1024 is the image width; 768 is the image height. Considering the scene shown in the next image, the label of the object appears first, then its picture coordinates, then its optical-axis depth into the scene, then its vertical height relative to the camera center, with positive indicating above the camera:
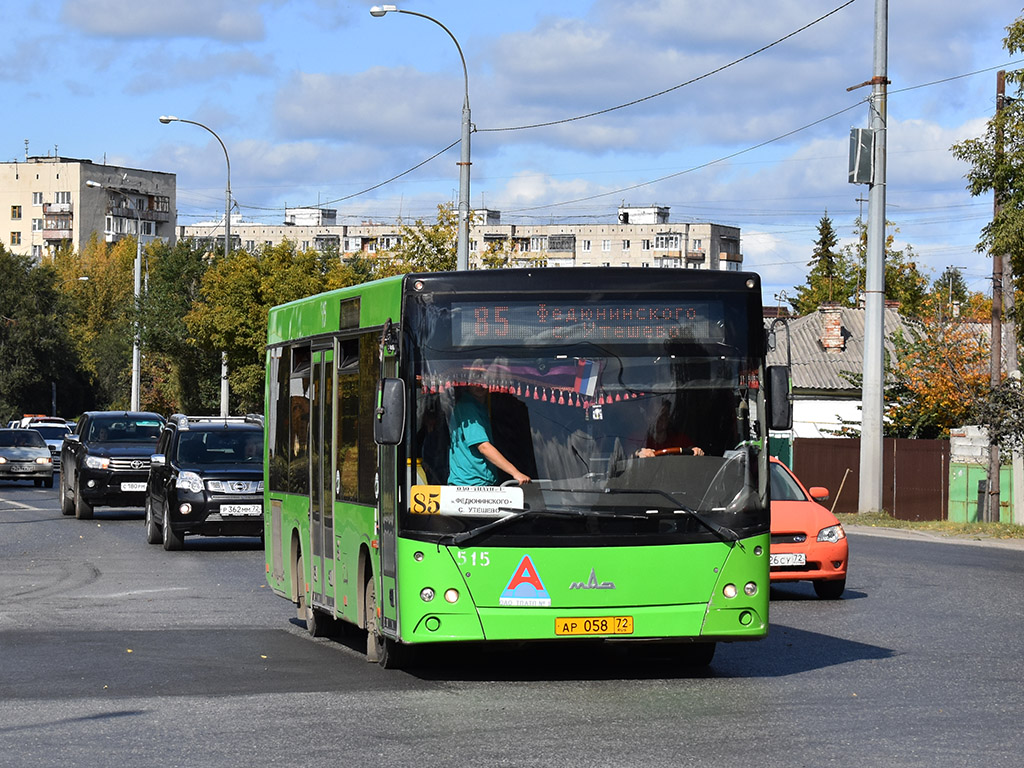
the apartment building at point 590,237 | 175.12 +18.17
